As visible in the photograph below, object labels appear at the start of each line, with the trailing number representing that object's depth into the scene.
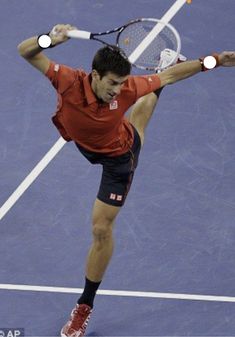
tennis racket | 16.72
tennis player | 14.75
